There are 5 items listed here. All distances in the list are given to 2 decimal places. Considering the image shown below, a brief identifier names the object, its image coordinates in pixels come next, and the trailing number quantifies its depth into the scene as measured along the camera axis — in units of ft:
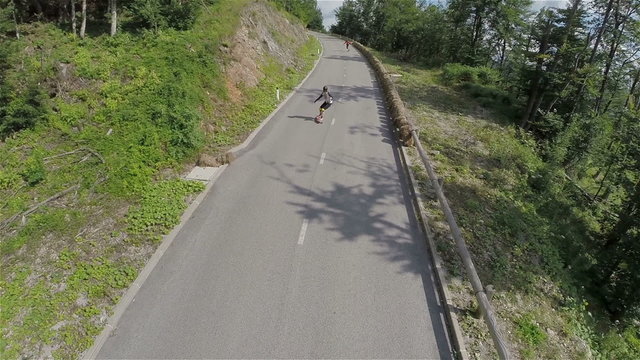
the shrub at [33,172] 34.86
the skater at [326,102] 59.06
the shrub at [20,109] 40.32
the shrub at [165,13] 60.18
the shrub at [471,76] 101.77
